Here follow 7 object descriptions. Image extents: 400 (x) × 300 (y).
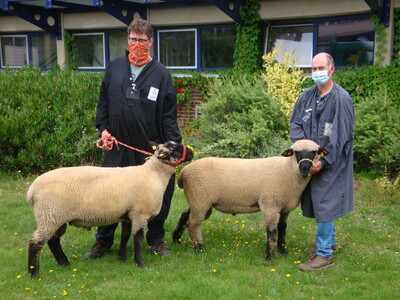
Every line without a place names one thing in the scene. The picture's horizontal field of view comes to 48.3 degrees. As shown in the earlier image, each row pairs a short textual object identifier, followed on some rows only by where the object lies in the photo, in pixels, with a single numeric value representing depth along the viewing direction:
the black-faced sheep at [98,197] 4.66
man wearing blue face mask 4.89
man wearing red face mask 5.18
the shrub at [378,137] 8.31
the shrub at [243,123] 8.88
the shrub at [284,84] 9.75
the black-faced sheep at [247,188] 5.27
